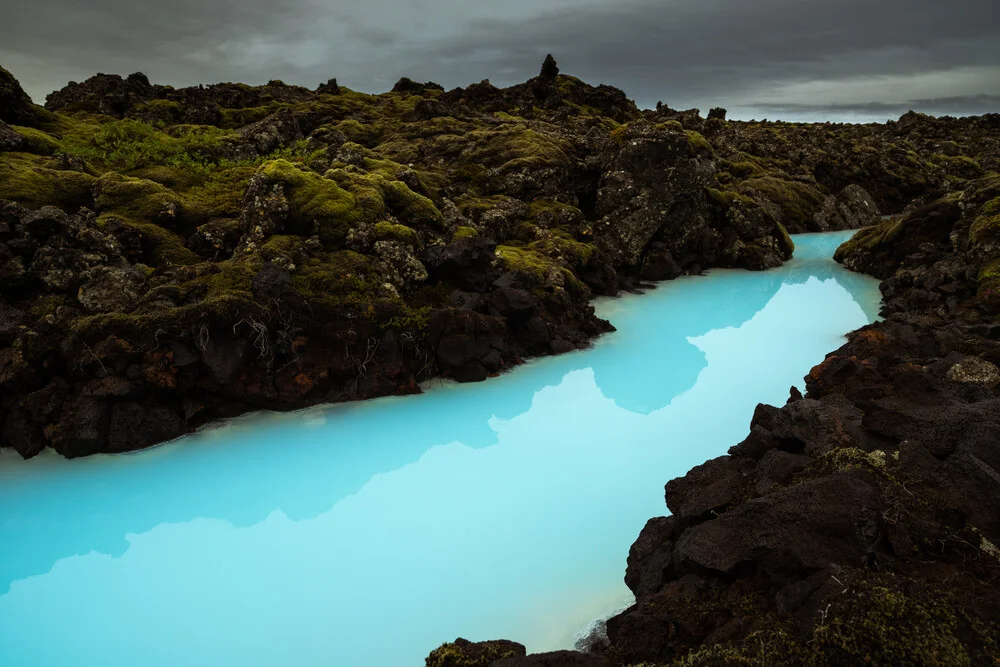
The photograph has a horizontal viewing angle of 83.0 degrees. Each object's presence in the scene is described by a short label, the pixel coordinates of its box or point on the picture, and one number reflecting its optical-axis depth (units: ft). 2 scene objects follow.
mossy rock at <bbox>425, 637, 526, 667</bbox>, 19.85
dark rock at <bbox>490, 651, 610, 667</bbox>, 18.08
